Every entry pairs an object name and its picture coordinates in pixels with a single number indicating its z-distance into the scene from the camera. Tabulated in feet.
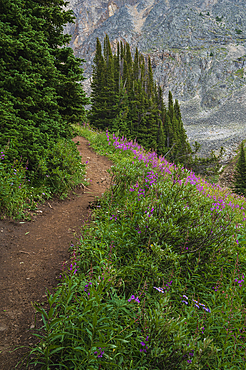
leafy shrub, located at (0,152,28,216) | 13.20
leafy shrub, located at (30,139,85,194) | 17.34
